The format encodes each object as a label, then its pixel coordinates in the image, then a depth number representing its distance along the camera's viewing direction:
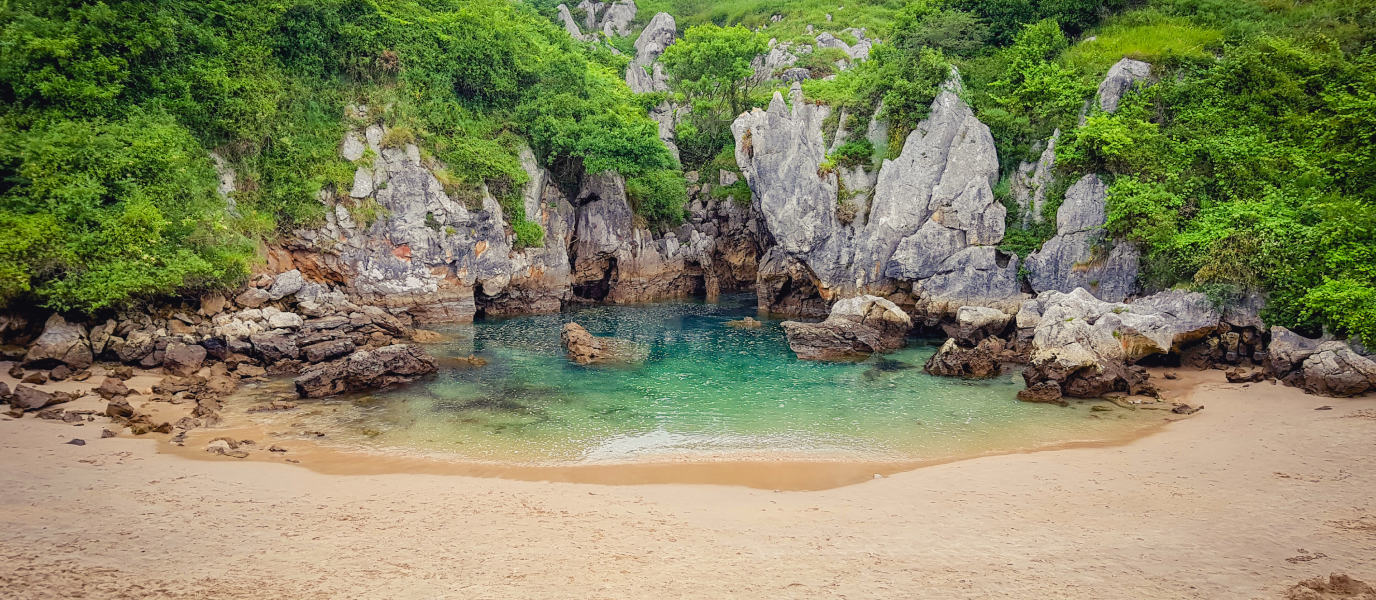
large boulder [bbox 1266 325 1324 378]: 17.31
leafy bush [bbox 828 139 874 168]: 31.66
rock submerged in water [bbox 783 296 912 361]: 24.45
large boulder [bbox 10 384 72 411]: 14.17
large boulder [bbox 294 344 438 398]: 17.84
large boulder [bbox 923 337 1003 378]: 20.61
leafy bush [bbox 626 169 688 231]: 38.66
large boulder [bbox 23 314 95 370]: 17.50
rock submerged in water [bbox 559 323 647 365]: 23.09
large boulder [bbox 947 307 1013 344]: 24.83
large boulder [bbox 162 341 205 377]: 18.72
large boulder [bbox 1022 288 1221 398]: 18.06
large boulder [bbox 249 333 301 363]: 20.61
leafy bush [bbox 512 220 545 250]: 33.66
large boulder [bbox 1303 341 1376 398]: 15.40
